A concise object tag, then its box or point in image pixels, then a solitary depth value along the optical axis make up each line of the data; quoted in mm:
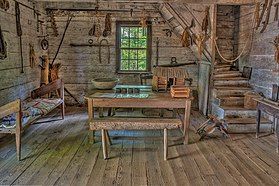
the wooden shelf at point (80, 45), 7238
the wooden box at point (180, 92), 4188
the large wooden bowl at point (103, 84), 4680
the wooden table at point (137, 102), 4109
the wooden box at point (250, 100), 5371
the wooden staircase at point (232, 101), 5070
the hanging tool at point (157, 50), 7203
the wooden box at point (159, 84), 4613
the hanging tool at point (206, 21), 5758
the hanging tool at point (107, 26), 6930
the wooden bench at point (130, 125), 3760
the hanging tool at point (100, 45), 7205
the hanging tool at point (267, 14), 5146
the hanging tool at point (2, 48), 4550
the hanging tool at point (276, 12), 4996
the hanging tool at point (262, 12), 5233
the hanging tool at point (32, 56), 6078
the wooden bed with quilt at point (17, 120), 3551
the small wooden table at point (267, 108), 4188
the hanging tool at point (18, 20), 5328
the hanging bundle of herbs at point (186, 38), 6237
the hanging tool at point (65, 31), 7104
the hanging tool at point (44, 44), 6808
